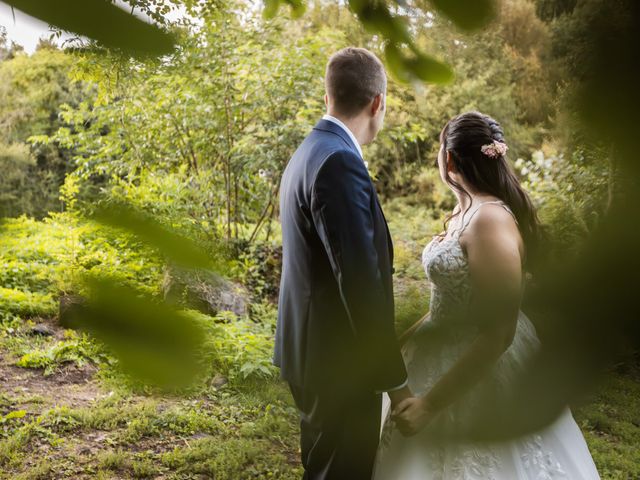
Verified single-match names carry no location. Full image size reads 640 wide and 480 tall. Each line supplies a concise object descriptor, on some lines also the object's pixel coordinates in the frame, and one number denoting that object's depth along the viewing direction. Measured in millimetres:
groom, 1270
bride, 1271
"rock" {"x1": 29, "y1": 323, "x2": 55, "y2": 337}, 3325
